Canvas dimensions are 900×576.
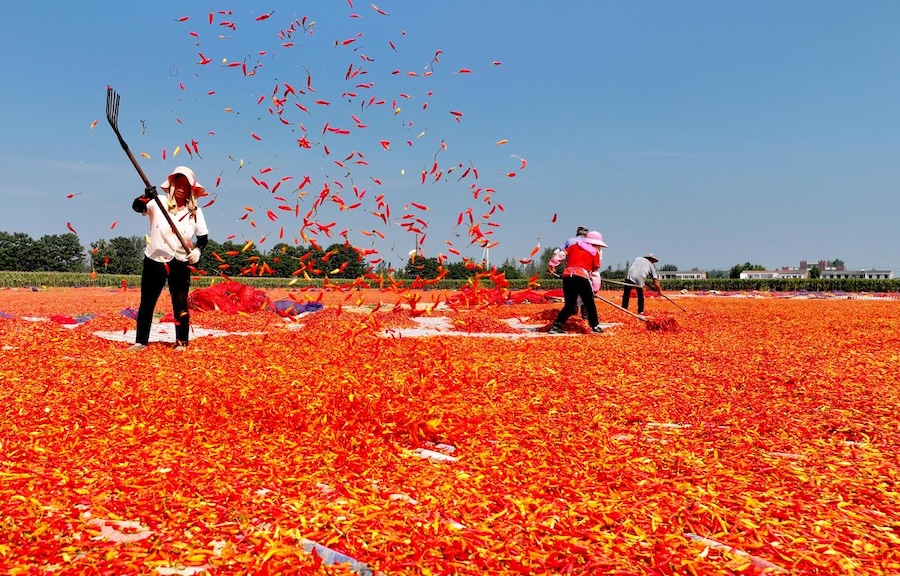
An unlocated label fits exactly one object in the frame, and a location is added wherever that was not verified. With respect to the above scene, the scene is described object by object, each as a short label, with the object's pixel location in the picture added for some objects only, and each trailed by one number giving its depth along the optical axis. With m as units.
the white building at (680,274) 103.40
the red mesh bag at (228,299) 11.79
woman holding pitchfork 6.31
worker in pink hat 9.26
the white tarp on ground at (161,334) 7.58
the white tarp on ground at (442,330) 9.21
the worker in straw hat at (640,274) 12.60
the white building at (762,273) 98.71
